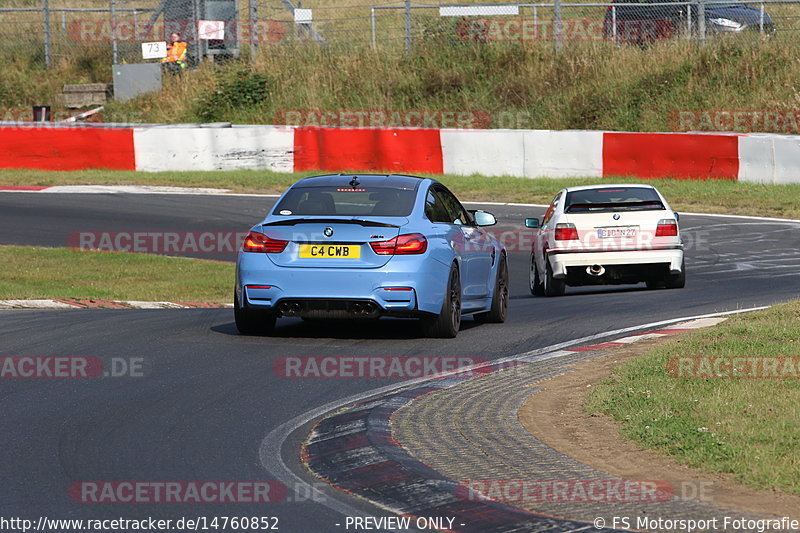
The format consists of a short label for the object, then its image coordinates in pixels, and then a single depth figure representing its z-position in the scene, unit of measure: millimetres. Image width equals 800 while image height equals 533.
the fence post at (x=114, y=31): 35688
